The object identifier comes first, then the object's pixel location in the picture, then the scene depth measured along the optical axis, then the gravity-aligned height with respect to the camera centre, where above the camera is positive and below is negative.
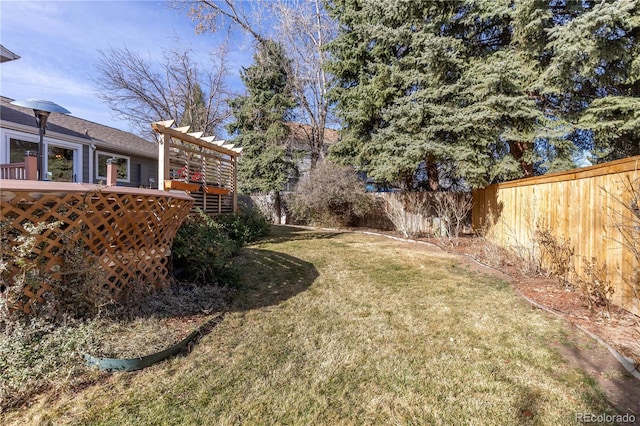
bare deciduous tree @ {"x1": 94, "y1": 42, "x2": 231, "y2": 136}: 16.03 +7.32
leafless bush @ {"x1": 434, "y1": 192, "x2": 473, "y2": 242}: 8.60 +0.13
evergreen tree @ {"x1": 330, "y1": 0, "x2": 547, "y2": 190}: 7.79 +3.55
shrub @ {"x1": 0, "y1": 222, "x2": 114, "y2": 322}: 2.32 -0.57
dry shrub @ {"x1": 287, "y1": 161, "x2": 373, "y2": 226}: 11.55 +0.64
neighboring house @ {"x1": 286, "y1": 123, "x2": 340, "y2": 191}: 15.77 +3.70
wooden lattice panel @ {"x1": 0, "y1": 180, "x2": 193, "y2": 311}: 2.33 -0.11
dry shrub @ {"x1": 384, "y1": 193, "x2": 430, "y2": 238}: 10.23 +0.07
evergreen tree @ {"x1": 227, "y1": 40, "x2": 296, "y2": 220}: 15.27 +4.84
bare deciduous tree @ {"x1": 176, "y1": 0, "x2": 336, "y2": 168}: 14.78 +9.19
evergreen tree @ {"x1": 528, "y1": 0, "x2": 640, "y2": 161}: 6.37 +3.39
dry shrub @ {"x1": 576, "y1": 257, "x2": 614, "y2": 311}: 3.55 -0.88
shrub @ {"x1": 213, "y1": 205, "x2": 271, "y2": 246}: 8.12 -0.38
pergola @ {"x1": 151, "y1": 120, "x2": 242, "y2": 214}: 6.80 +1.23
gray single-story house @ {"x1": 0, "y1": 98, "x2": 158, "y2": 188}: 8.73 +2.24
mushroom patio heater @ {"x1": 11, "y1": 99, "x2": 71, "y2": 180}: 4.64 +1.62
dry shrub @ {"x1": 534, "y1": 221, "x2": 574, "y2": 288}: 4.55 -0.62
